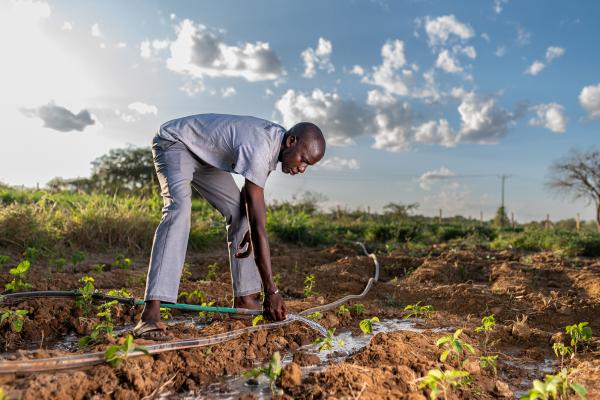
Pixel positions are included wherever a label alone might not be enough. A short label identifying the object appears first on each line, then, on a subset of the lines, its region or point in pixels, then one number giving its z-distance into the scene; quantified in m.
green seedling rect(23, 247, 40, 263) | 6.59
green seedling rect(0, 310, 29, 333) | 3.46
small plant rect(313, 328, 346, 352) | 3.11
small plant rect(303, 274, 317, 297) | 5.11
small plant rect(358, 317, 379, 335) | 3.34
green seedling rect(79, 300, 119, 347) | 3.03
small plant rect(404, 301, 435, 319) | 4.26
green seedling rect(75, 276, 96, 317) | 4.09
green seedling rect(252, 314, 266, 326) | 3.39
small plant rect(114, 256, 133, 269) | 6.14
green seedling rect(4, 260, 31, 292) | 4.06
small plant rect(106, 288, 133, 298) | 4.15
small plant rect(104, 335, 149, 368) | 2.46
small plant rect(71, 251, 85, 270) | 6.63
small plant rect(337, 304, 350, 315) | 4.20
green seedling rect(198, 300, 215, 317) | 3.94
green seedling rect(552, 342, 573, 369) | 3.17
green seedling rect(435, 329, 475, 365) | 2.67
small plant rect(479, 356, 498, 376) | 2.88
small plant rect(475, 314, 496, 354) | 3.34
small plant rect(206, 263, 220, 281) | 6.00
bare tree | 34.81
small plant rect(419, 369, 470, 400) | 2.22
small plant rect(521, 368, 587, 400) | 2.00
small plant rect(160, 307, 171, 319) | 4.08
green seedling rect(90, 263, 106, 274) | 5.84
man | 3.21
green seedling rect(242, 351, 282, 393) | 2.42
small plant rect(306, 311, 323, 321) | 3.92
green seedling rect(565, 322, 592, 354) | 3.19
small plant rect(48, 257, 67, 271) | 6.14
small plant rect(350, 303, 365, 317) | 4.34
